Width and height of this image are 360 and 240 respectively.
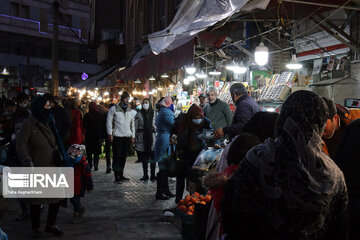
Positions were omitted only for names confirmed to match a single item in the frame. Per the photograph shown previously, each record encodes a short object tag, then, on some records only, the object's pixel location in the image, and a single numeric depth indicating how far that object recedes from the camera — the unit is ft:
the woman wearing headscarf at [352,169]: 9.27
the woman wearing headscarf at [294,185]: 7.34
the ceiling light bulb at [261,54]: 27.45
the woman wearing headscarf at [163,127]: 28.39
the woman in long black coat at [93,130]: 36.52
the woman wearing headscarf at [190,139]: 21.91
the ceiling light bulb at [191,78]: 46.24
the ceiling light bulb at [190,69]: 40.67
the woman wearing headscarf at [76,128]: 32.12
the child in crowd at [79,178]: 19.77
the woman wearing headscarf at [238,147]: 9.71
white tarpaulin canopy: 18.45
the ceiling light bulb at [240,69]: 36.54
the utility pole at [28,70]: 75.64
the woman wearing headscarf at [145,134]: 32.84
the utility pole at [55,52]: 77.66
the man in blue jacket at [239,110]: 18.78
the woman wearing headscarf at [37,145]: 17.31
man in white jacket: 31.45
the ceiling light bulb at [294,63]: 31.24
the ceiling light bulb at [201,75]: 42.22
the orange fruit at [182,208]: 16.51
